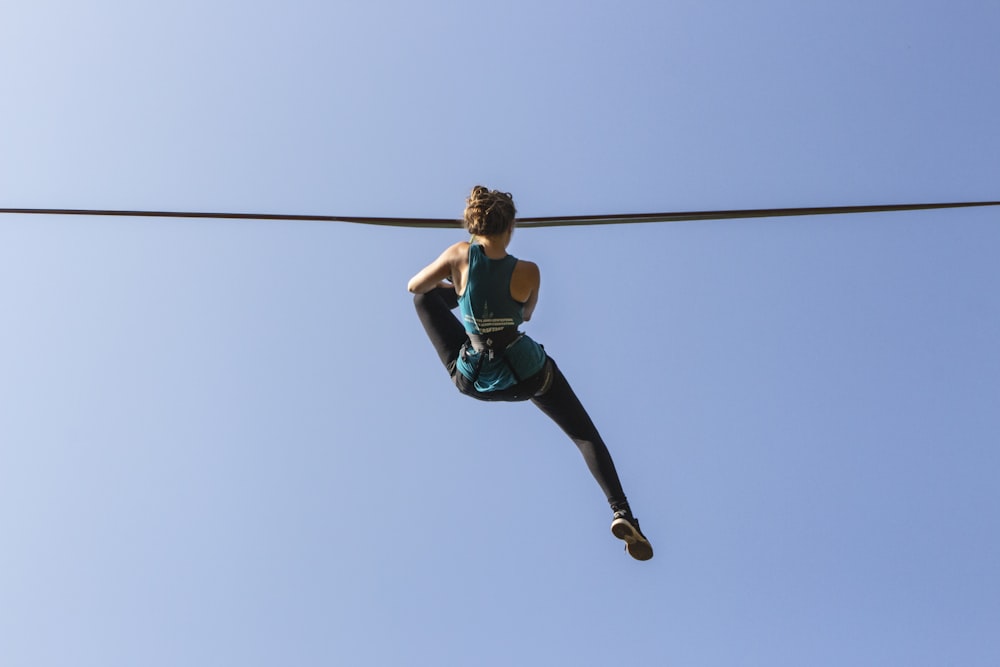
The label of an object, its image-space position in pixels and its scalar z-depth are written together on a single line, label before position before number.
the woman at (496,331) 10.30
